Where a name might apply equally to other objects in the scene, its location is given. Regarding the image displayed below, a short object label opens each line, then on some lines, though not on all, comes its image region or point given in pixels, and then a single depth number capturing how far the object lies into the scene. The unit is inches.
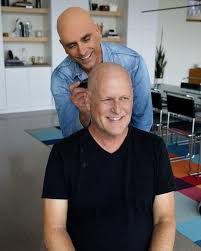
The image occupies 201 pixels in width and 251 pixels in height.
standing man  51.4
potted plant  314.7
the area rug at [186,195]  99.6
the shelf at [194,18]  325.7
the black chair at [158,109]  159.0
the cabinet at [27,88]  251.4
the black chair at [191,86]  191.6
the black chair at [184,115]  140.5
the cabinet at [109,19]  277.0
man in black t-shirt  46.6
